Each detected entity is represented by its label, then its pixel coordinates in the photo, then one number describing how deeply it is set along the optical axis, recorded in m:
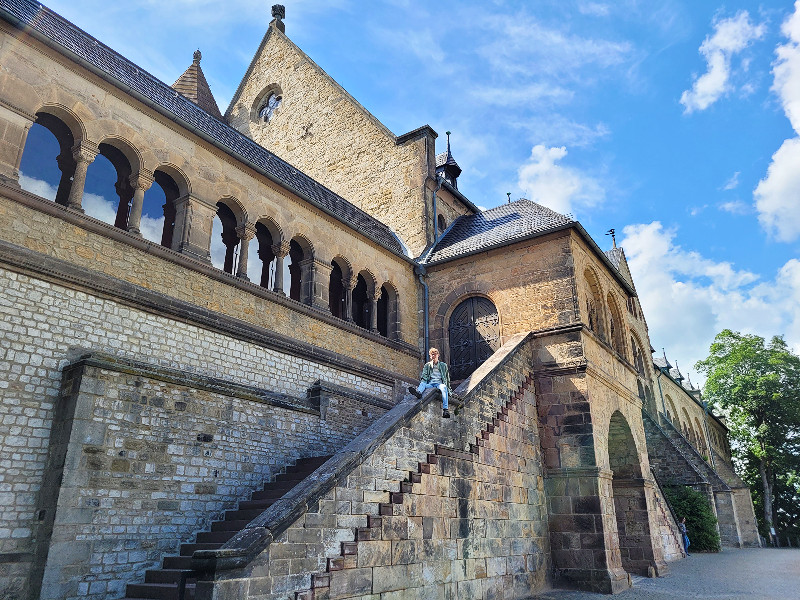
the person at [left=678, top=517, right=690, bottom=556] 20.67
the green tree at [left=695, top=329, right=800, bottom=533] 39.06
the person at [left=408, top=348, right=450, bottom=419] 10.17
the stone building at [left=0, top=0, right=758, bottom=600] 7.41
